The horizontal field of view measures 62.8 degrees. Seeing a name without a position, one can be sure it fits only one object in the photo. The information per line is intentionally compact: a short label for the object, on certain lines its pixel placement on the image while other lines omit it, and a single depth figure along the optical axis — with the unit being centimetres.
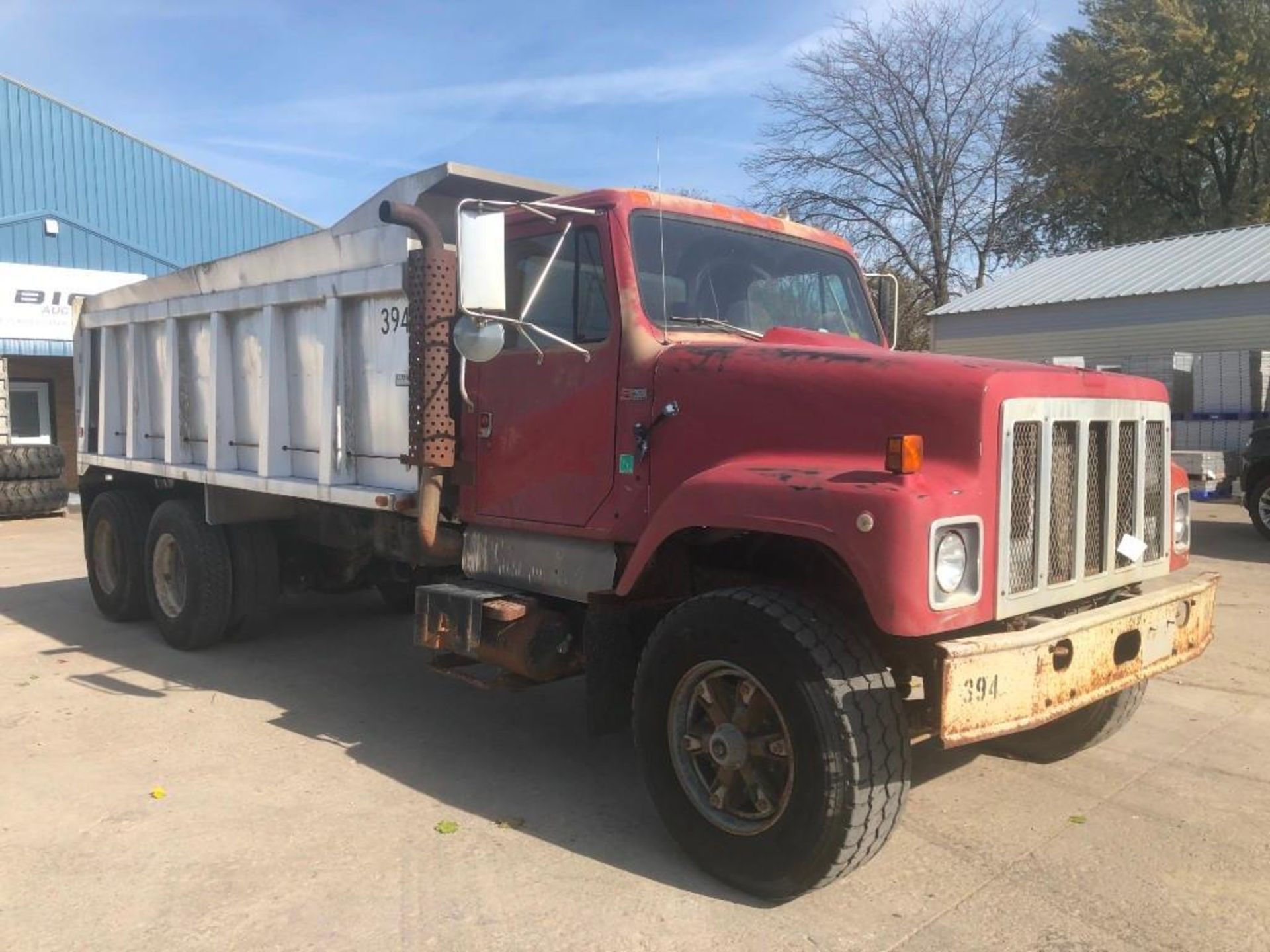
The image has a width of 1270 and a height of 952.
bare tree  2842
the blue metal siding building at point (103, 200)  1648
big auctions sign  1623
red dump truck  334
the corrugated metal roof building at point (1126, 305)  1912
